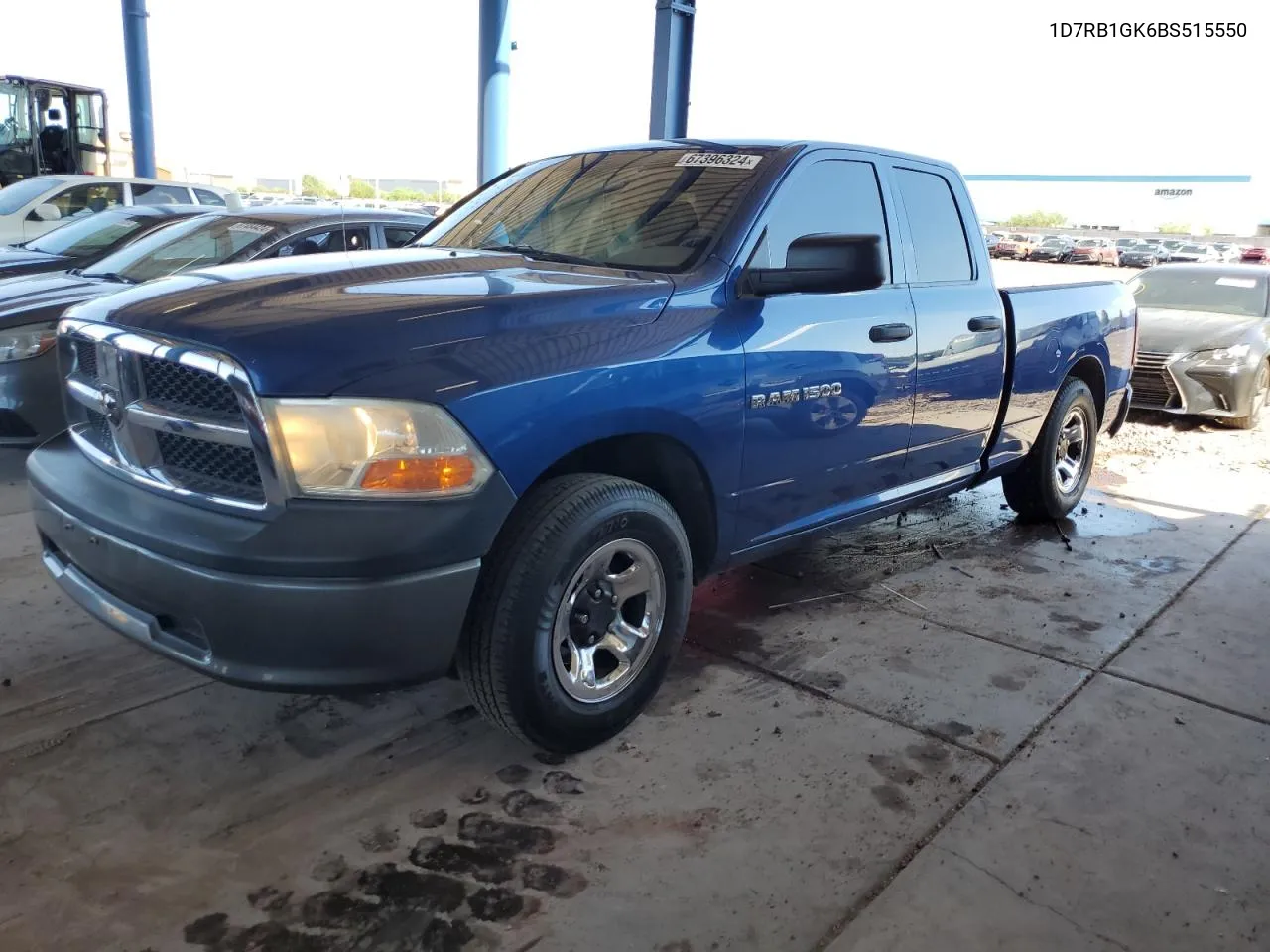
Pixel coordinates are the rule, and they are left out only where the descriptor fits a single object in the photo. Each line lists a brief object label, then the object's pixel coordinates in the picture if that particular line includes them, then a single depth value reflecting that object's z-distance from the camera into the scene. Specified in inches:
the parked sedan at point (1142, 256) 1620.3
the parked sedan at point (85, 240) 270.7
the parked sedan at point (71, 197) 404.2
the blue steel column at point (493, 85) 414.6
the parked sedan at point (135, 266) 199.0
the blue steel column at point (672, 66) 445.1
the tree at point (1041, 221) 2972.4
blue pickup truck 90.9
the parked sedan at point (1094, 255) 1633.9
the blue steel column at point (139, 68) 631.8
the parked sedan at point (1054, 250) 1706.4
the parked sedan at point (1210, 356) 325.7
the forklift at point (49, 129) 571.5
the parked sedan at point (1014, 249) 1758.1
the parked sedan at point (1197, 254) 1485.4
